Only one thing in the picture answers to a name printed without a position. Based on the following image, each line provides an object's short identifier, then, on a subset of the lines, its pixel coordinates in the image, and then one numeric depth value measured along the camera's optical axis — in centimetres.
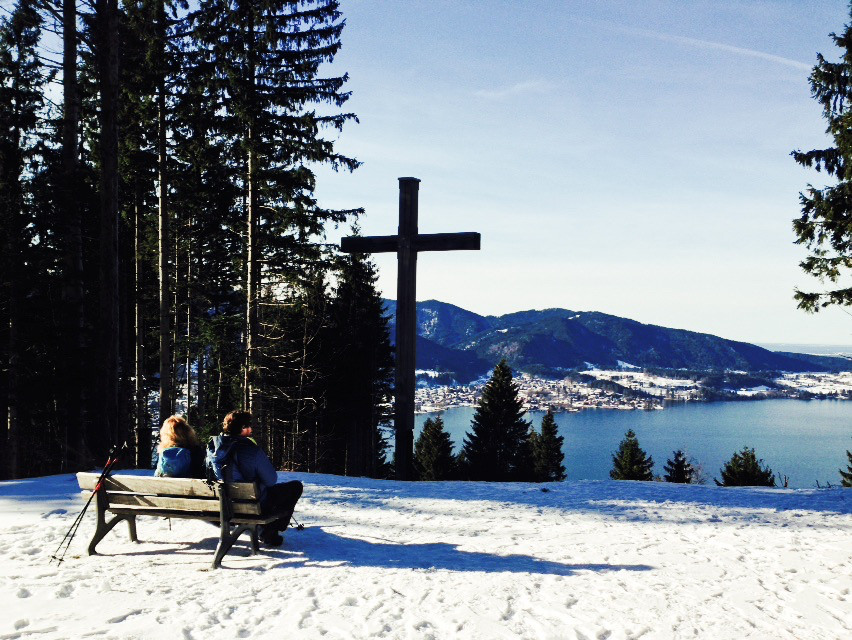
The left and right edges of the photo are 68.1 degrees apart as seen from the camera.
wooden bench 543
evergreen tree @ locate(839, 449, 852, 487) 2765
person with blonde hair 598
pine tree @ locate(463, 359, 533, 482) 3788
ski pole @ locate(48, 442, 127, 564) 546
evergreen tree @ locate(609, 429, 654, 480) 3843
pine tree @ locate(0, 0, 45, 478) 1329
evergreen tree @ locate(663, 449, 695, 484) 3791
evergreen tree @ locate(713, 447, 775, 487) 2843
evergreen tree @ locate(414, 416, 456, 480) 3722
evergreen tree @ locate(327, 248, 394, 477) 2578
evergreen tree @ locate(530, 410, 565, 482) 4298
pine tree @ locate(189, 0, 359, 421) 1292
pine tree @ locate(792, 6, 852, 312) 1456
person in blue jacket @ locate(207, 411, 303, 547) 552
